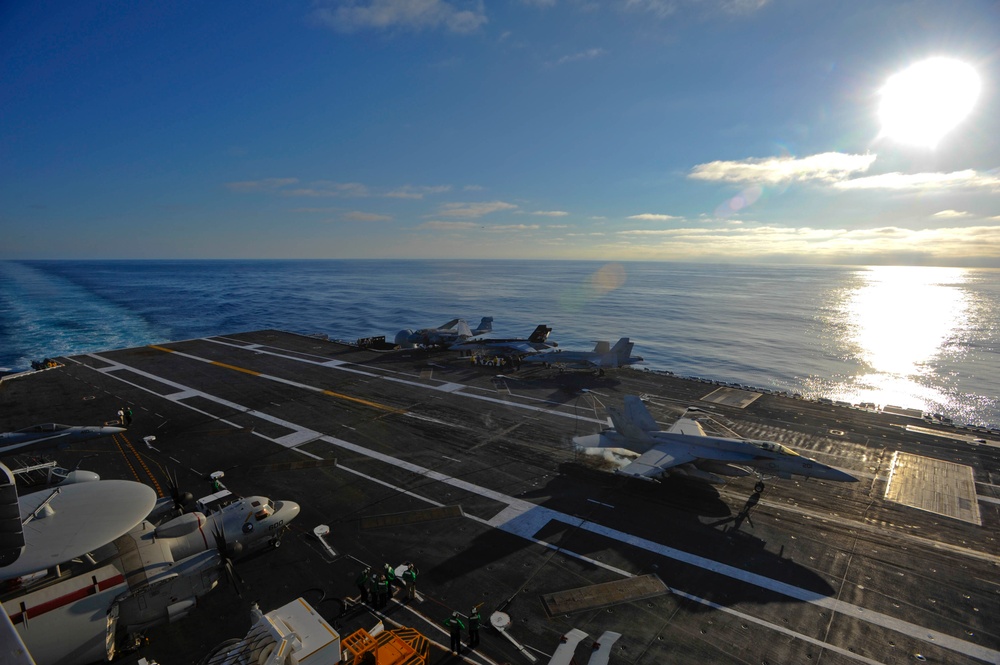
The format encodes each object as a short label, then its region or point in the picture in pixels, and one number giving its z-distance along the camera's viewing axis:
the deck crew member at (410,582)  20.51
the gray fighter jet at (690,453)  28.31
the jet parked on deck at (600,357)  57.47
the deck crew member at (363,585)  20.16
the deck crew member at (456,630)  17.23
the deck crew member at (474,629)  17.88
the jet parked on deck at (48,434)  30.40
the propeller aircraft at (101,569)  14.91
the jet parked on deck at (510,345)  66.19
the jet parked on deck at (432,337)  73.69
